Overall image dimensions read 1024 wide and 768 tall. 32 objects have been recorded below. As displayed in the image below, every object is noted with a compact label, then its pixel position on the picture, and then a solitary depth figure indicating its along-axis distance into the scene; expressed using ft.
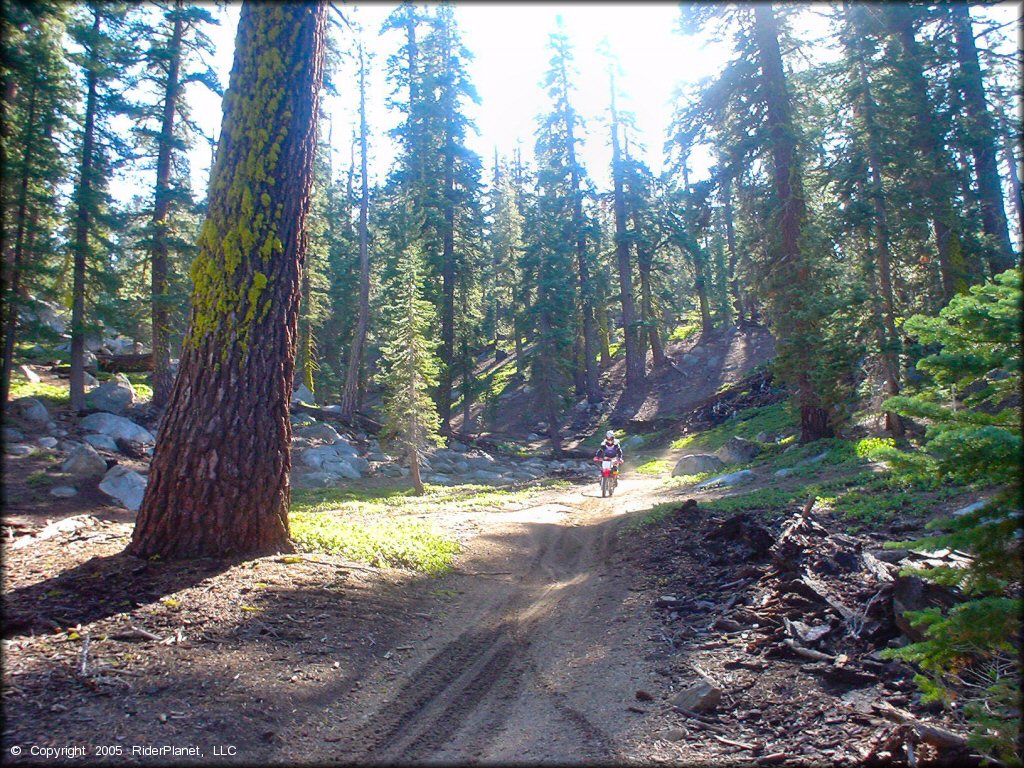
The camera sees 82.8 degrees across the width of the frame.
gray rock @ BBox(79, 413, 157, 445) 57.41
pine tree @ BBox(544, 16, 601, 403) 123.75
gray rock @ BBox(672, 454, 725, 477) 64.59
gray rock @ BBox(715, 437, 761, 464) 63.67
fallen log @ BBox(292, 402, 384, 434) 84.17
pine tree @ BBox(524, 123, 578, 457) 104.14
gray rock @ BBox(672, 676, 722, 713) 14.12
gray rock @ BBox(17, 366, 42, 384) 71.72
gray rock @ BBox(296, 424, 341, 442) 76.74
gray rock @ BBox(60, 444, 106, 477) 45.27
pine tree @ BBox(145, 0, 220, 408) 68.18
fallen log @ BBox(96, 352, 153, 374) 91.76
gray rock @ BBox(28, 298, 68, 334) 90.02
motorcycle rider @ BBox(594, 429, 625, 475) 58.95
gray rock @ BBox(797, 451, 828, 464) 47.75
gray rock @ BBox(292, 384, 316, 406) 98.05
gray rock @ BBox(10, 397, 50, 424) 55.62
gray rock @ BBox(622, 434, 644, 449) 102.63
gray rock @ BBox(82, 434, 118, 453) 54.03
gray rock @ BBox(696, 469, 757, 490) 48.32
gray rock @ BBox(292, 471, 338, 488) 63.93
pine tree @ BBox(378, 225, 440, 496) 58.44
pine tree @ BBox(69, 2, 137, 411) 60.54
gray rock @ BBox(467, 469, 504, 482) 76.59
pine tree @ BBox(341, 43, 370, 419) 93.08
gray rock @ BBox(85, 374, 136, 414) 65.77
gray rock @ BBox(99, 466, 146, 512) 43.37
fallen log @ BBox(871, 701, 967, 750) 10.53
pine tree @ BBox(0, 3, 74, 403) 51.39
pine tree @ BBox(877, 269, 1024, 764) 9.48
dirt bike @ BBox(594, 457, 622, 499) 57.98
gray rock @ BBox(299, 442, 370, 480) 68.74
